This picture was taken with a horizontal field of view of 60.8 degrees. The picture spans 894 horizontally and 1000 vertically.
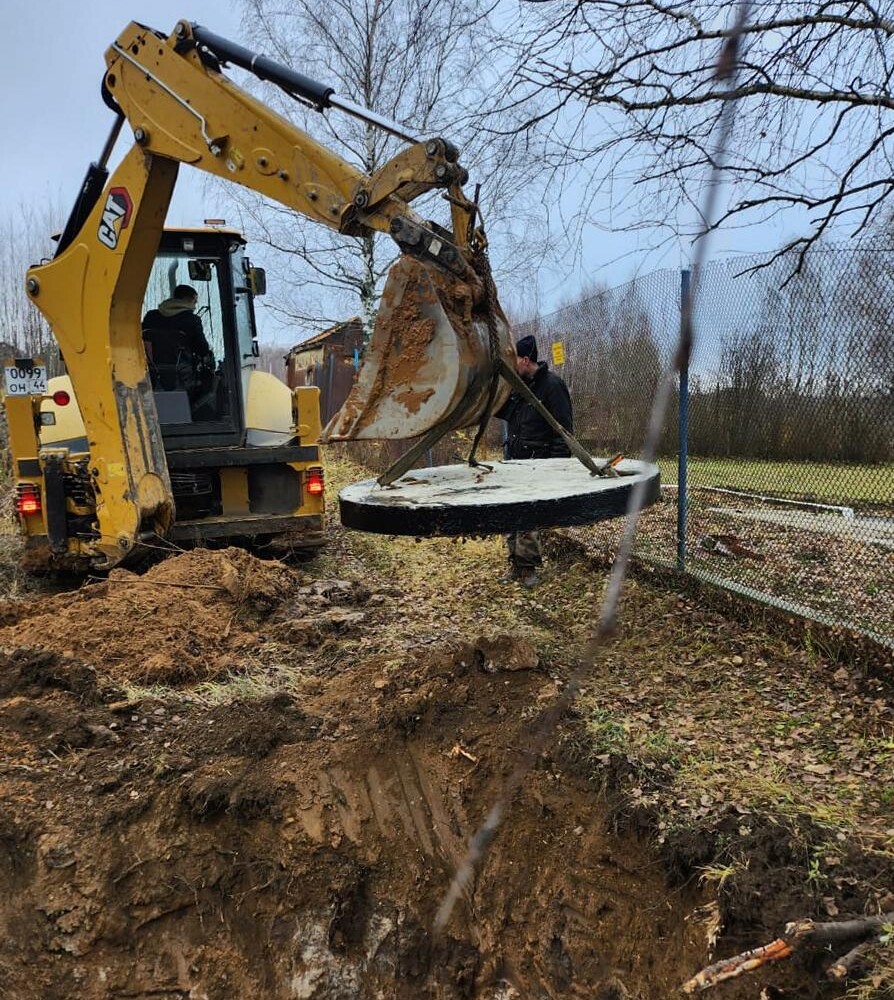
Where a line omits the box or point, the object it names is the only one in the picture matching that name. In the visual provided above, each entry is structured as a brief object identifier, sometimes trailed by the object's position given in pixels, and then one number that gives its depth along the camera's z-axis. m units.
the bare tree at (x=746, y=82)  3.67
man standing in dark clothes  6.18
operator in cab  6.78
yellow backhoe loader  3.43
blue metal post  5.40
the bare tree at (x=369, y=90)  13.70
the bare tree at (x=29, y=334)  22.41
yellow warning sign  7.65
